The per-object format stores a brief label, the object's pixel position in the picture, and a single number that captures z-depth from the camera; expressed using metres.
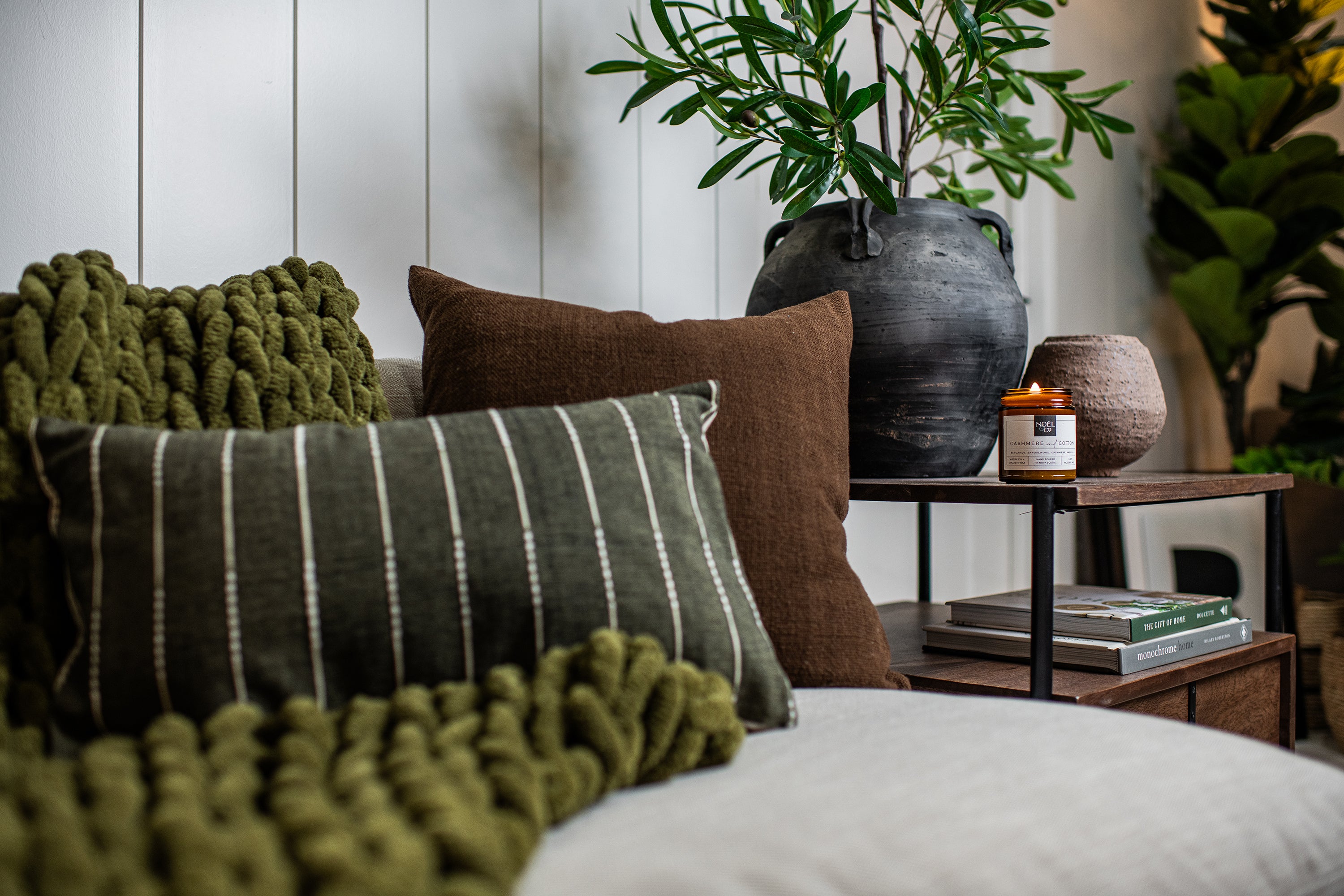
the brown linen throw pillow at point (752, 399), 0.86
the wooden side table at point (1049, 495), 0.97
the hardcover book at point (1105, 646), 1.10
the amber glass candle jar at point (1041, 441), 1.07
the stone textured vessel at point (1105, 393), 1.27
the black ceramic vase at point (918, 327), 1.23
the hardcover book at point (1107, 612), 1.12
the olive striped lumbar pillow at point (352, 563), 0.58
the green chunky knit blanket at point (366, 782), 0.40
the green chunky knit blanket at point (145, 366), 0.65
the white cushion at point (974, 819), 0.49
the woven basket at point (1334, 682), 2.03
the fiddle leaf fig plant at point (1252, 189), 2.41
